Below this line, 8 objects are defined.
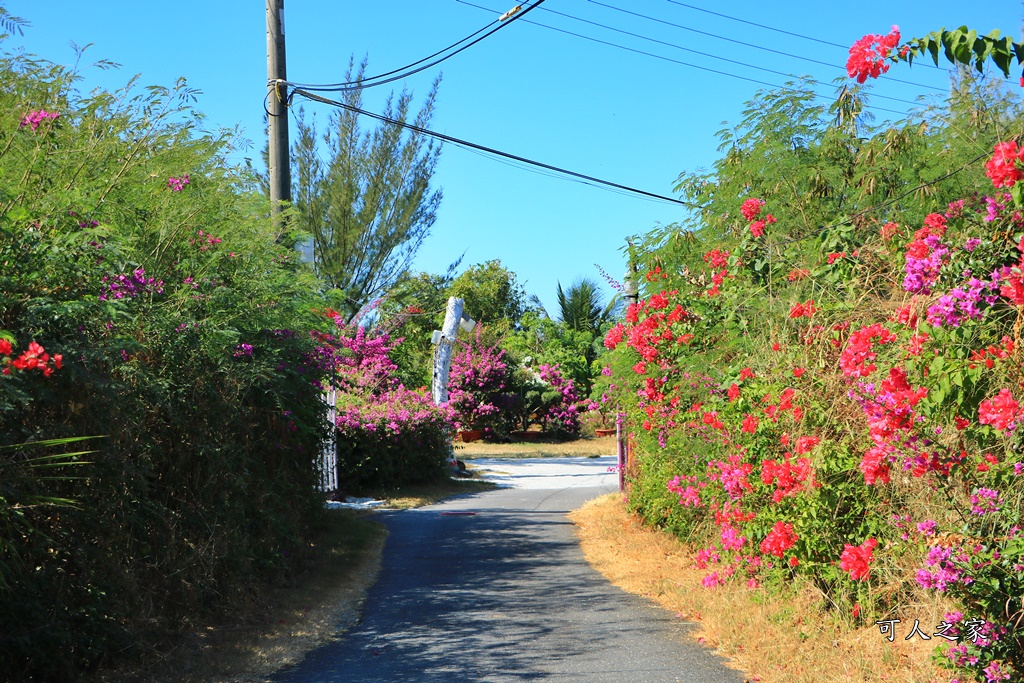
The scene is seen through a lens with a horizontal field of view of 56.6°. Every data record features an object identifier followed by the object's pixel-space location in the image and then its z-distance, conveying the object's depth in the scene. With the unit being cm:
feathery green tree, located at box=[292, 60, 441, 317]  3031
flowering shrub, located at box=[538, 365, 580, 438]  3341
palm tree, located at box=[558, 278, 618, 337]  3847
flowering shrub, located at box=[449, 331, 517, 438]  3164
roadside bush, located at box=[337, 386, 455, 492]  1775
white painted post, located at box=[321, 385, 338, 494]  1587
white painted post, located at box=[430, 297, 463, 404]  2425
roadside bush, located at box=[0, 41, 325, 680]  543
